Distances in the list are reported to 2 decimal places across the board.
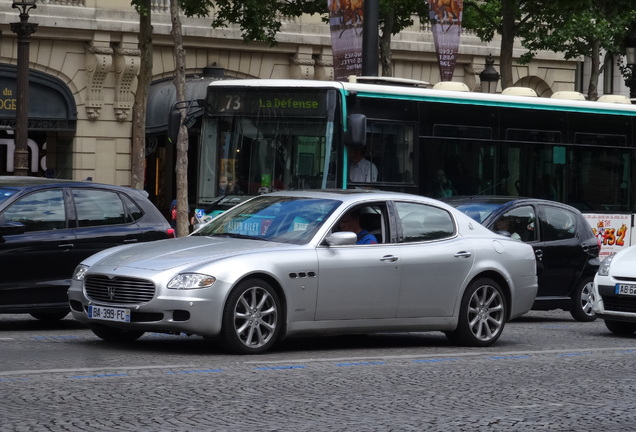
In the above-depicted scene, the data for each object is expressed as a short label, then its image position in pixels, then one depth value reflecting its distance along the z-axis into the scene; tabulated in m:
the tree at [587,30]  32.06
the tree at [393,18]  30.11
